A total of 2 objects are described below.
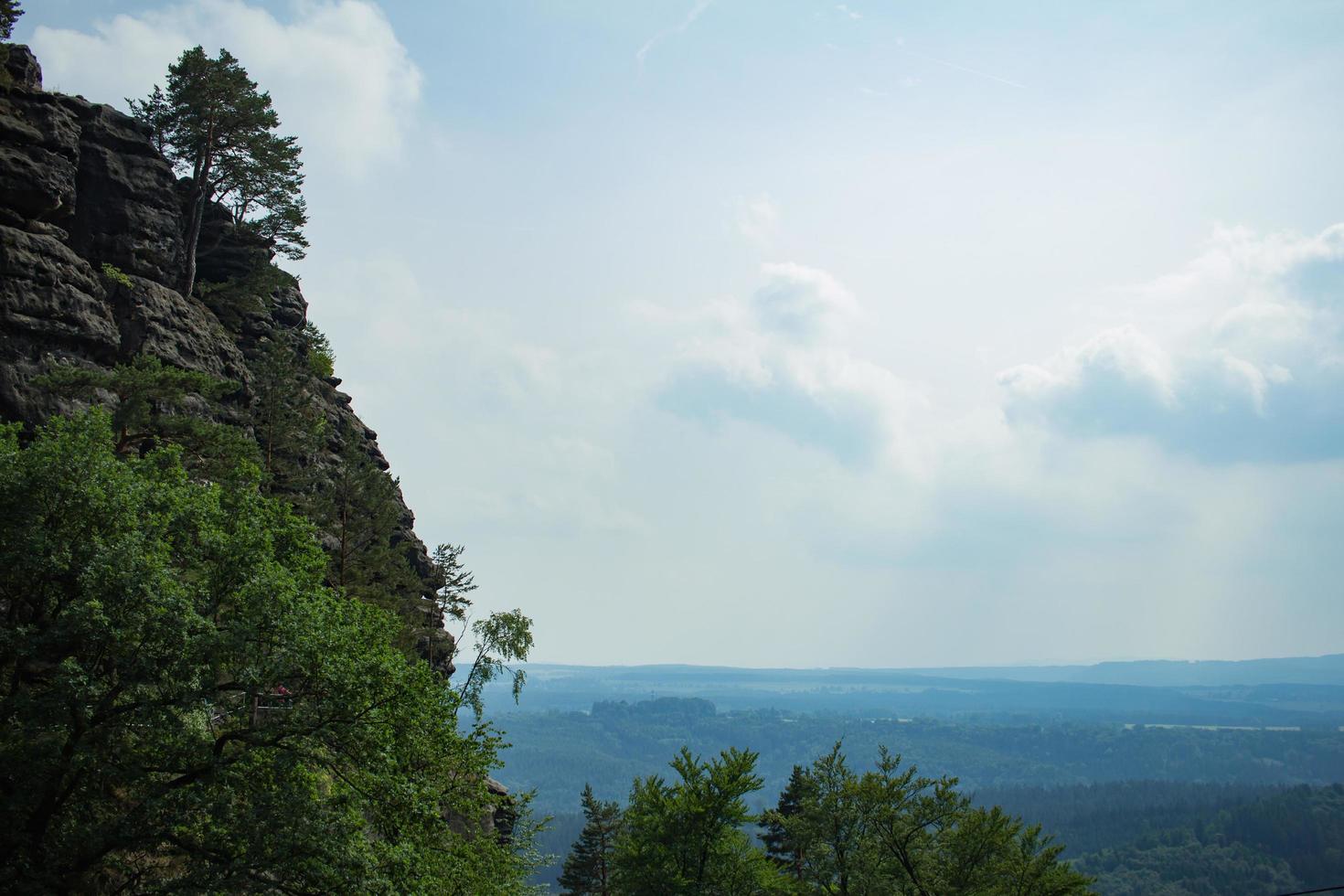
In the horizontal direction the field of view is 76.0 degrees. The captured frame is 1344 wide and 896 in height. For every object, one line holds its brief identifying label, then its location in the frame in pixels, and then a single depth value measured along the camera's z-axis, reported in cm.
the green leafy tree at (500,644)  4575
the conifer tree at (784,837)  5144
